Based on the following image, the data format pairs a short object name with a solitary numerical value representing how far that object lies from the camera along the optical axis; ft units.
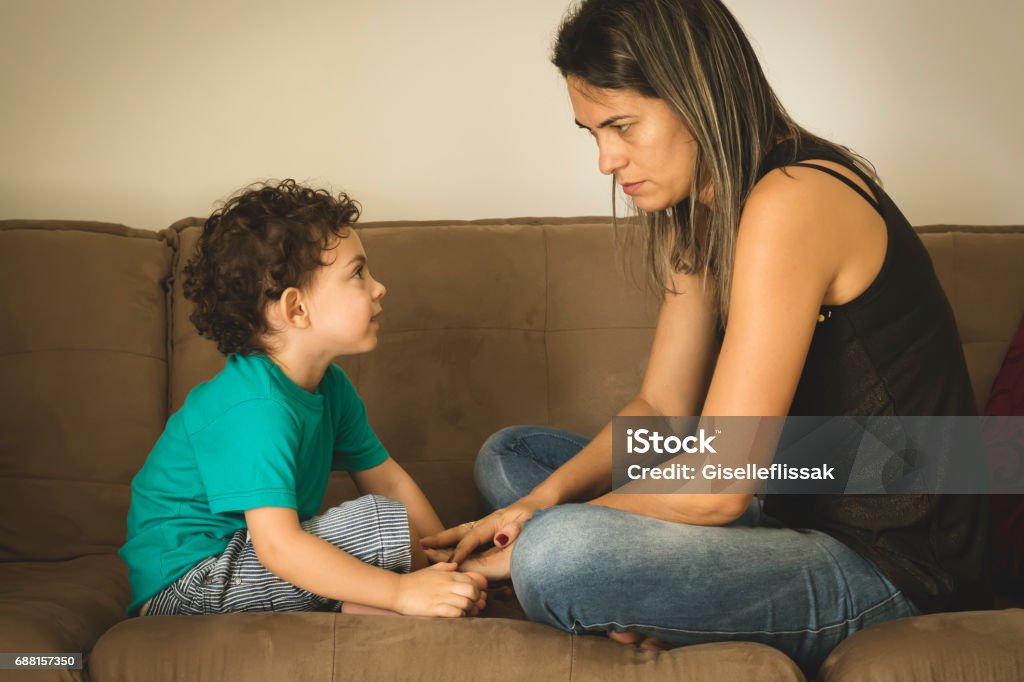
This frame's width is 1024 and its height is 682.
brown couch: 6.07
